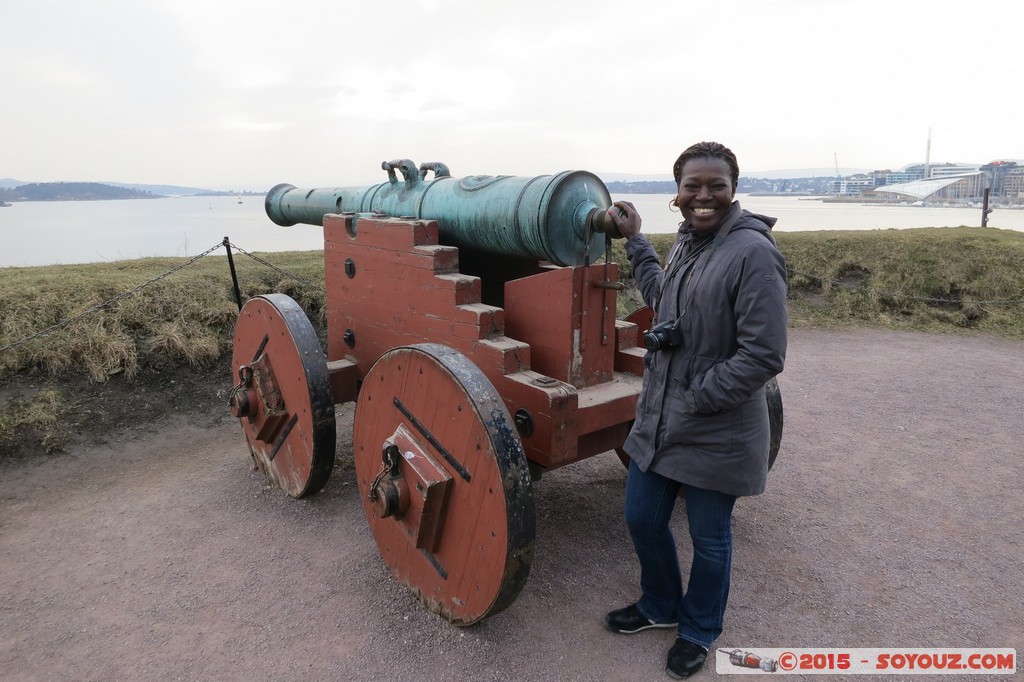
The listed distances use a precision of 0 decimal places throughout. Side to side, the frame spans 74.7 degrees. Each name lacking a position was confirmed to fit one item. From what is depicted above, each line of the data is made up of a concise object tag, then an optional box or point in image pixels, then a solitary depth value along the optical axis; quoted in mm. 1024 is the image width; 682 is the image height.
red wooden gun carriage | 2395
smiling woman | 2006
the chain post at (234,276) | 5845
